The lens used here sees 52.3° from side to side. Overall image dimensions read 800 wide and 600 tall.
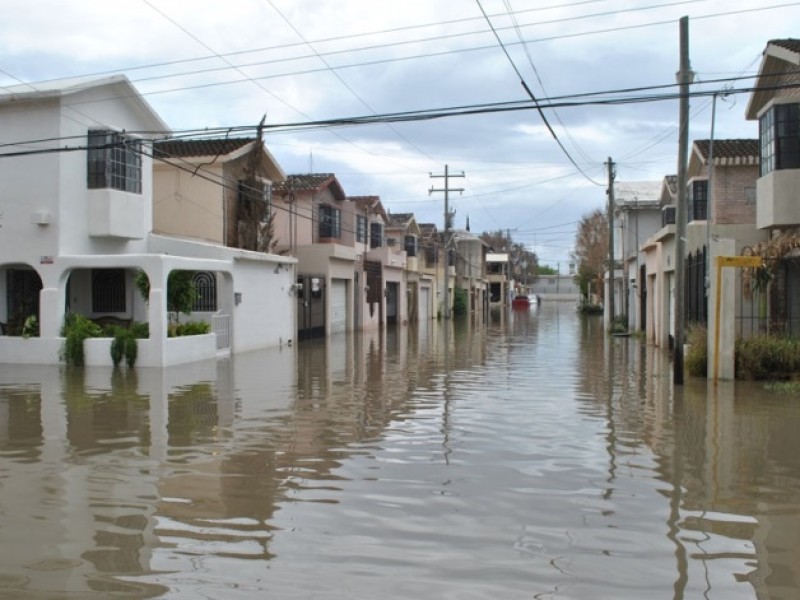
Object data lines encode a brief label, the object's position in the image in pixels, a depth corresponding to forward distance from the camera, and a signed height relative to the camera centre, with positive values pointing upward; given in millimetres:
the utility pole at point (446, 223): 57775 +5645
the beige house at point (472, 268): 78000 +3634
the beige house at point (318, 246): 36531 +2697
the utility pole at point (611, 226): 39406 +3698
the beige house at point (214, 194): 30000 +4097
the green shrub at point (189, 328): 22297 -678
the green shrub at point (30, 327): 21531 -595
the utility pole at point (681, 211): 16562 +1917
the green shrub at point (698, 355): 17828 -1181
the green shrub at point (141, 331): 20812 -684
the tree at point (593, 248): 62031 +4418
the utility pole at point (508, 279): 109619 +3232
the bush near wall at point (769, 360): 16859 -1209
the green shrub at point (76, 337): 20391 -817
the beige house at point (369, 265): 43375 +2123
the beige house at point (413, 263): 56753 +2805
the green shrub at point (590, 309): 71000 -578
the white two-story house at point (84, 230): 21000 +2043
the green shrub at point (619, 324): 39591 -1089
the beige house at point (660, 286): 27984 +612
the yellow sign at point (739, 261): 16422 +823
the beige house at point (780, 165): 19062 +3285
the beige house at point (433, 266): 63000 +2978
